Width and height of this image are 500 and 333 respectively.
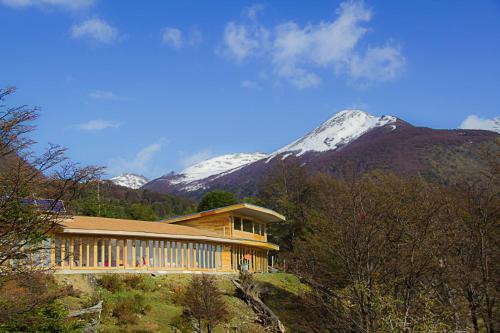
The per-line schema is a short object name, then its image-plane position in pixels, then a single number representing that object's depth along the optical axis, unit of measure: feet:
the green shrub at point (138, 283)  88.89
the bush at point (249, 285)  101.77
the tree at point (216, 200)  185.36
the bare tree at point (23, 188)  39.09
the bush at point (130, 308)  74.95
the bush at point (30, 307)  40.01
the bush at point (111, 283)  86.07
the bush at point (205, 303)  76.59
